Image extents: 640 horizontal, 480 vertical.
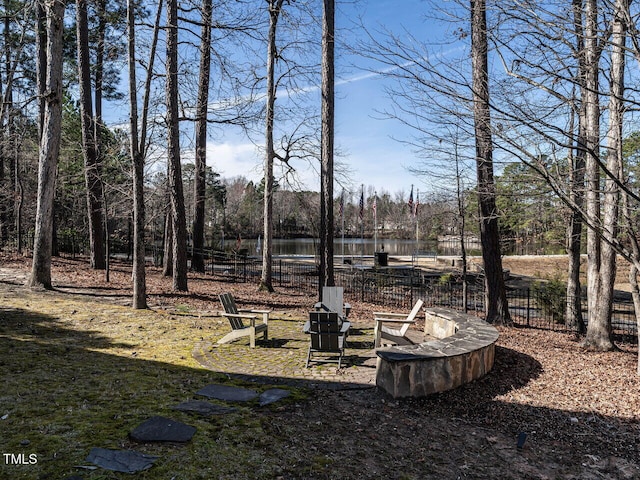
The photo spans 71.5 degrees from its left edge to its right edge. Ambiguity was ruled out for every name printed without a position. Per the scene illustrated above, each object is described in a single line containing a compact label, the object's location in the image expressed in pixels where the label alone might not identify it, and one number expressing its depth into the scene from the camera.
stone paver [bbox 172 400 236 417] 4.24
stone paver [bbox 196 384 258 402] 4.73
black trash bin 26.00
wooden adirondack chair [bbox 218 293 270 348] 7.15
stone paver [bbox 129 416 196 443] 3.54
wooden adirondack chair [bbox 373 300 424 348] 7.13
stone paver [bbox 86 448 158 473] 3.05
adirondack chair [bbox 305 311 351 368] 6.11
